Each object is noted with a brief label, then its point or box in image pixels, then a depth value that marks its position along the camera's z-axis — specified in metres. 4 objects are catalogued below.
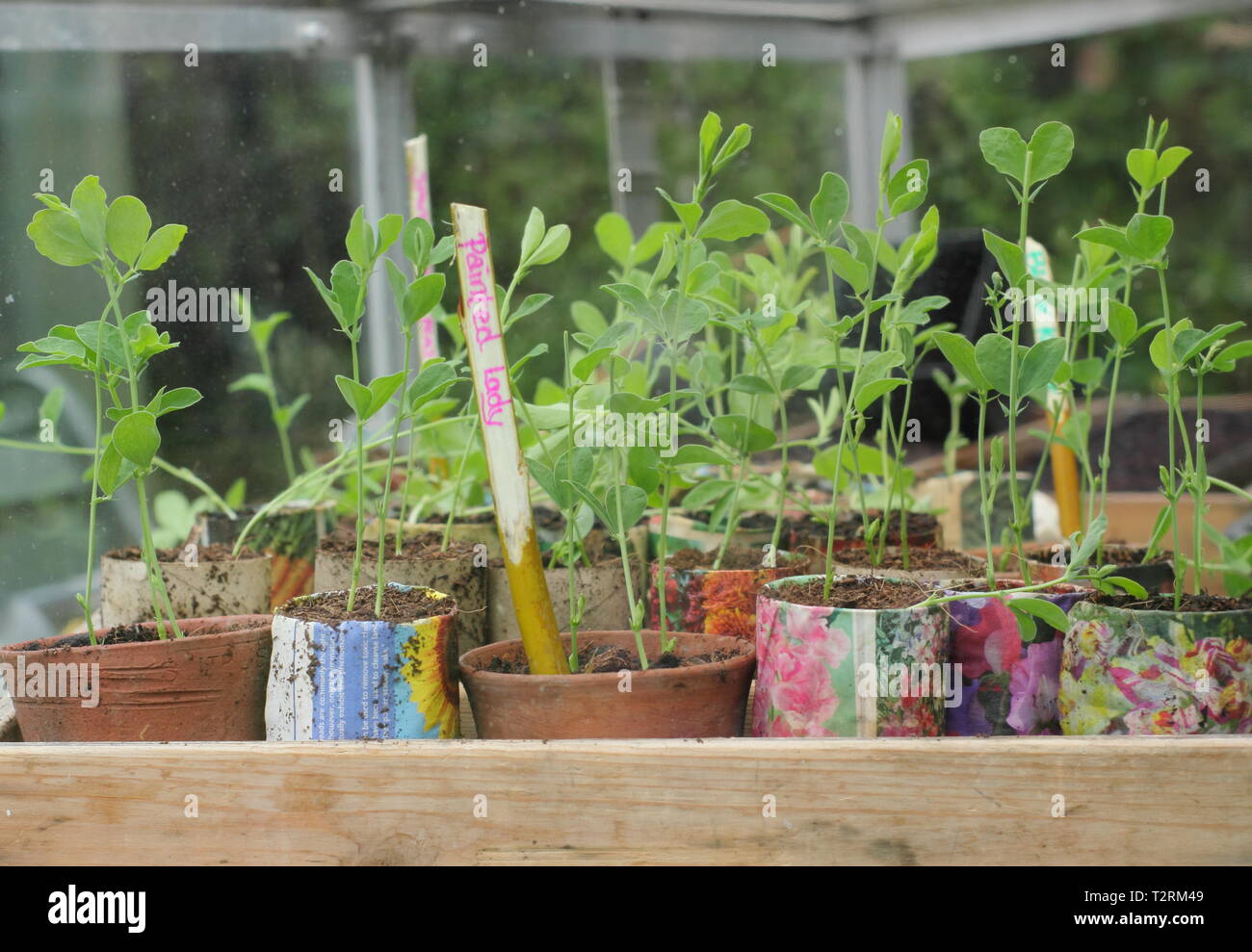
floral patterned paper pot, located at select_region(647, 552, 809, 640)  0.72
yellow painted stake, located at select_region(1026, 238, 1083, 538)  0.83
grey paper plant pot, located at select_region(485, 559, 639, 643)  0.74
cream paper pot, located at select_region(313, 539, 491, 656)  0.72
